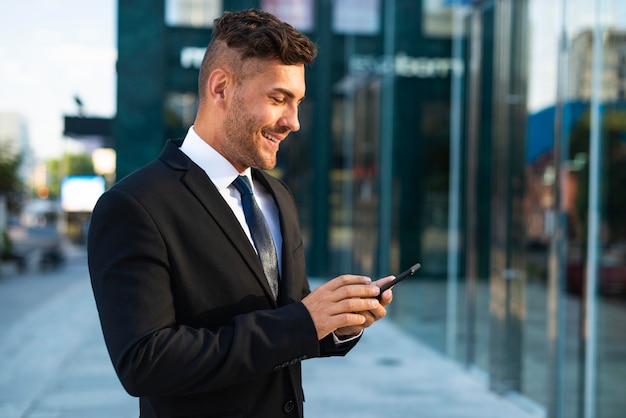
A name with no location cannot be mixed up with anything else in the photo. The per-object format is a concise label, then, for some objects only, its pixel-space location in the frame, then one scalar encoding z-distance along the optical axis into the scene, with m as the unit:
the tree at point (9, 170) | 17.70
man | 1.31
